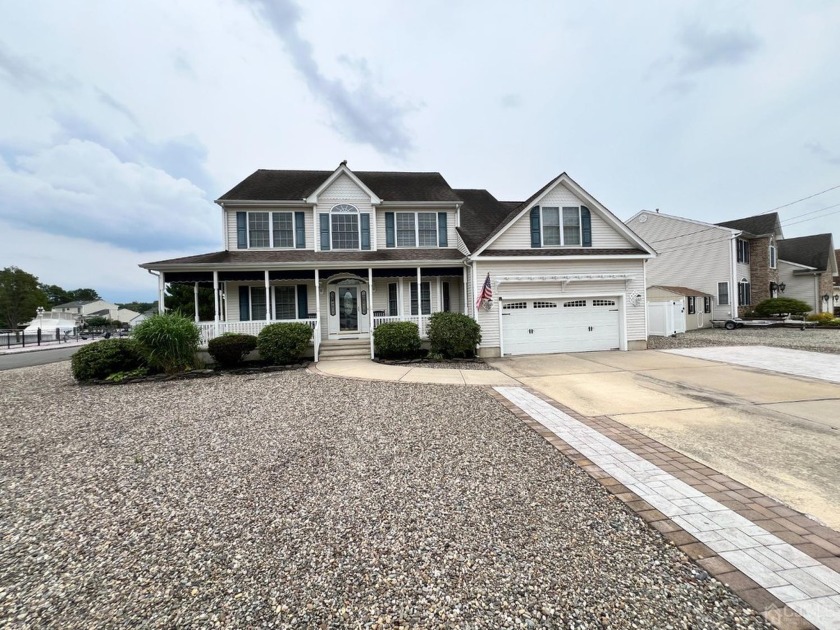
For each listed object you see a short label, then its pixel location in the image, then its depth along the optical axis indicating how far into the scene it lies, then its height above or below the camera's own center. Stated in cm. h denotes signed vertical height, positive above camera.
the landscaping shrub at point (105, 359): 963 -103
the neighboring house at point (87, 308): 8223 +381
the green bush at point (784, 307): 2206 -32
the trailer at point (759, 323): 2044 -122
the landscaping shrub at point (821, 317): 2045 -103
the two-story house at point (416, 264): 1263 +180
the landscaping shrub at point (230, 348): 1108 -93
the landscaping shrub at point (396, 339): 1181 -86
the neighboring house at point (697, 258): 2227 +316
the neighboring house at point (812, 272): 2533 +219
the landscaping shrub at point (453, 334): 1167 -76
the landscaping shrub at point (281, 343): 1135 -84
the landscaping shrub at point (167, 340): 1010 -57
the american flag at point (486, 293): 1217 +63
